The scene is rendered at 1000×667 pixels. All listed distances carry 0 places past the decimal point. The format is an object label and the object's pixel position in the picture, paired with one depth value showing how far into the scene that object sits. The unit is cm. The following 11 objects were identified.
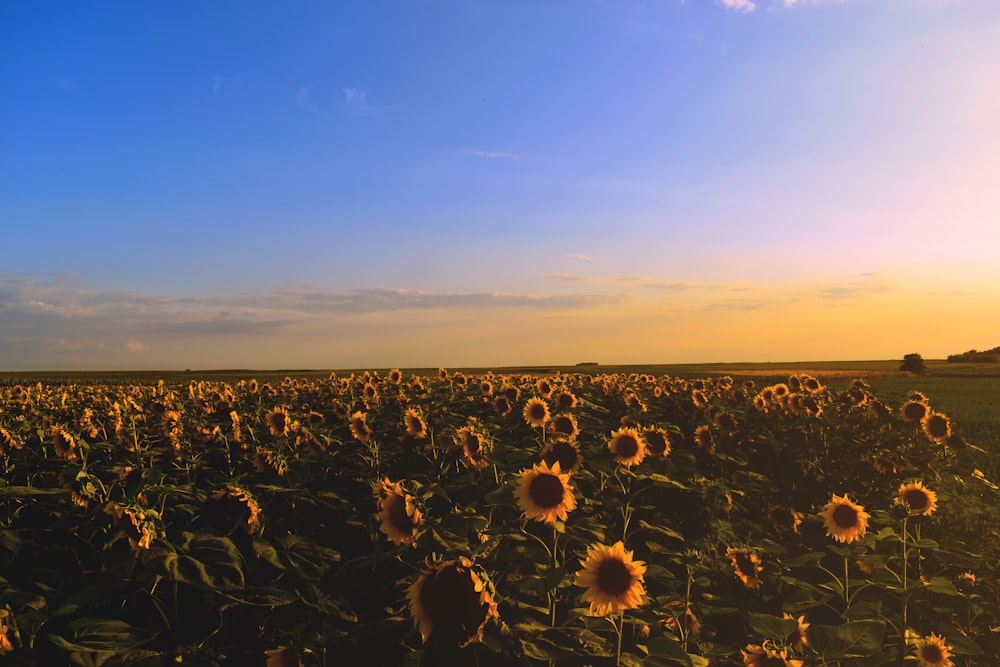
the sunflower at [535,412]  722
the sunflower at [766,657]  363
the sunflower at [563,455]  548
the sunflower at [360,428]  658
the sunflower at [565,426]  686
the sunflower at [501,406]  830
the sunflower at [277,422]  683
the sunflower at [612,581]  368
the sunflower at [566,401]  858
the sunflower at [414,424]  677
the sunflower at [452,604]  308
